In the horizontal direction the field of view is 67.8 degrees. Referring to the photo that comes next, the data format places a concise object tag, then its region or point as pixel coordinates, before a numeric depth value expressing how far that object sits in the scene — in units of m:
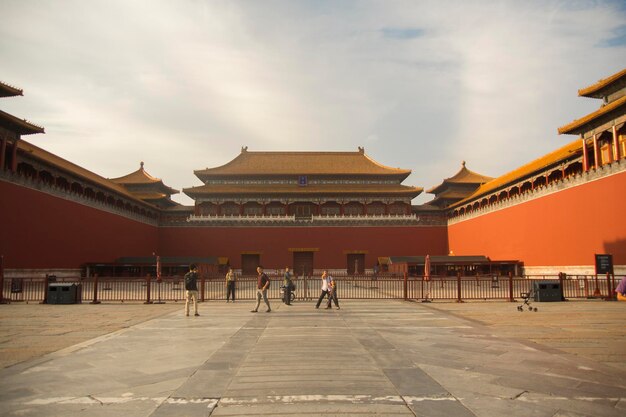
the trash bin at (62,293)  15.17
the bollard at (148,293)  15.41
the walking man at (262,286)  12.54
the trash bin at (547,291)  15.79
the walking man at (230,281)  15.89
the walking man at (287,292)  14.90
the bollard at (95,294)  15.24
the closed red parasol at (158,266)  30.08
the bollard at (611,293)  16.19
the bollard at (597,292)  16.95
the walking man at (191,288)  11.58
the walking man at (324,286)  13.64
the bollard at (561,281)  16.00
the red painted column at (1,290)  15.04
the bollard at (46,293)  15.17
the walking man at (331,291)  13.67
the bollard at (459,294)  15.77
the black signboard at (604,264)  16.72
